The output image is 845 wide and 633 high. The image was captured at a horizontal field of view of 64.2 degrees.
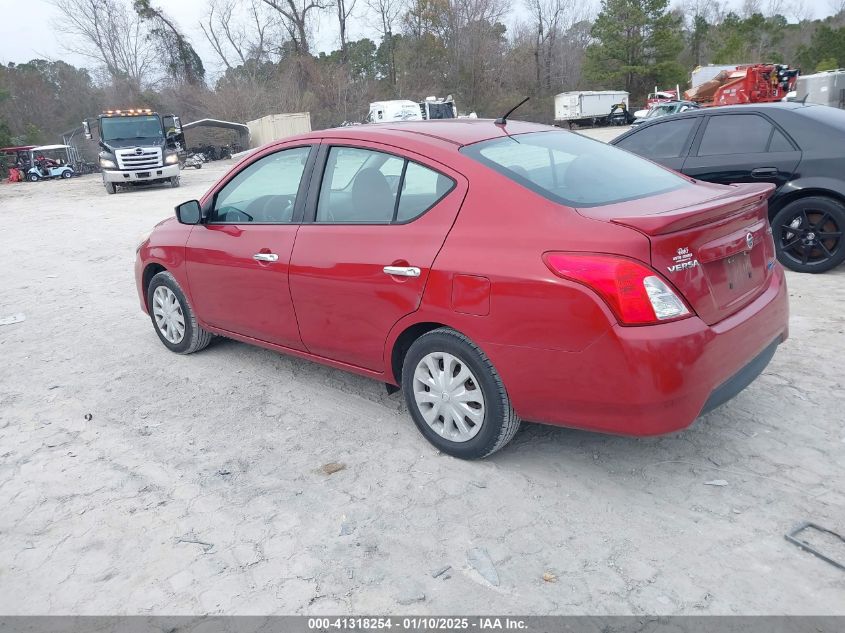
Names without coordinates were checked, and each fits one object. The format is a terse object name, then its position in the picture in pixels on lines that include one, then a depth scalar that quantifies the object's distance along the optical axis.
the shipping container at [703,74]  40.88
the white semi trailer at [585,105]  48.78
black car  6.18
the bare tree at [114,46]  57.66
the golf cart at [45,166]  34.22
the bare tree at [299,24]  58.68
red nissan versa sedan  2.82
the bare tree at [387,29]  62.34
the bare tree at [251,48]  59.62
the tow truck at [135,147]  22.27
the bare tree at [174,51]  59.50
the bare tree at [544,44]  66.38
